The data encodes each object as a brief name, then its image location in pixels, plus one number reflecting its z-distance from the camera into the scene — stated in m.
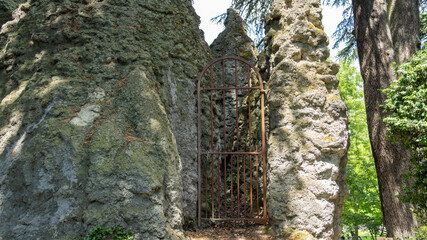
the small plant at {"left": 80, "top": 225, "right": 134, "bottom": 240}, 3.40
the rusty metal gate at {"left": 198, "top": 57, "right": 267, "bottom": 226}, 5.75
